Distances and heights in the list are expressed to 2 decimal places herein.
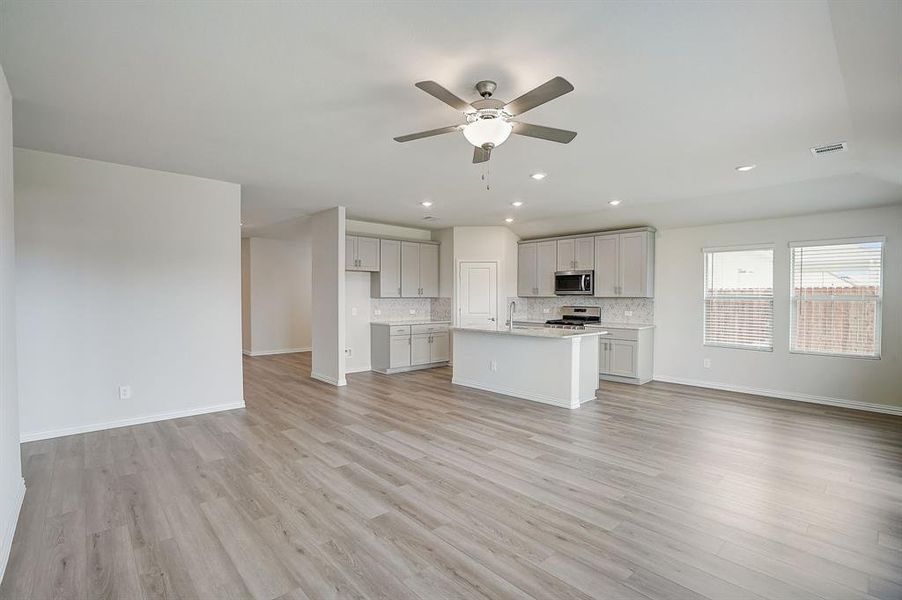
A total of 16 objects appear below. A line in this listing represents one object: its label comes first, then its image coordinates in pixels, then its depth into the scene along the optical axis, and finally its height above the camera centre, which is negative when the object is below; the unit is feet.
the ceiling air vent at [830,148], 11.68 +4.05
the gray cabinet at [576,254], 23.61 +2.24
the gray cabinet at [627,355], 21.27 -3.21
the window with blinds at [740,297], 19.47 -0.20
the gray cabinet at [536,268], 25.23 +1.56
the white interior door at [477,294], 26.25 -0.04
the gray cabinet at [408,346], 24.16 -3.14
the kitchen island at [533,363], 16.88 -3.04
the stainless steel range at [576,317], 23.79 -1.40
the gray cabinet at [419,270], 25.91 +1.48
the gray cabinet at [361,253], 23.53 +2.29
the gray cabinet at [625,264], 21.85 +1.53
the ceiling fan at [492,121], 7.58 +3.41
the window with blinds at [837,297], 16.99 -0.19
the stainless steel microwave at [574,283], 23.45 +0.57
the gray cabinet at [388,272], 24.89 +1.27
